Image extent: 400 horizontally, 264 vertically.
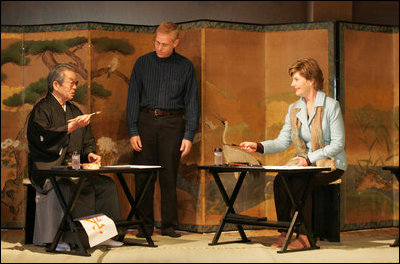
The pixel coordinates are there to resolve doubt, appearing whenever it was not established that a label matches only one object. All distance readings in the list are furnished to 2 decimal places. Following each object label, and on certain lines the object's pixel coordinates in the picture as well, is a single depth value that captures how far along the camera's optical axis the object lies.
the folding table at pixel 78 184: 7.10
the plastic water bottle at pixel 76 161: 7.32
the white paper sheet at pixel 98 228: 7.30
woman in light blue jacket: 7.95
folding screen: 9.63
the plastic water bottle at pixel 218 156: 8.27
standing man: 9.17
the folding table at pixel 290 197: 7.35
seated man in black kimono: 7.79
